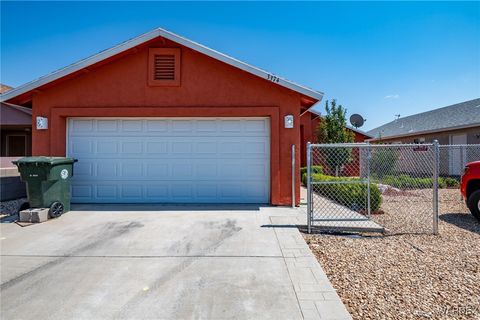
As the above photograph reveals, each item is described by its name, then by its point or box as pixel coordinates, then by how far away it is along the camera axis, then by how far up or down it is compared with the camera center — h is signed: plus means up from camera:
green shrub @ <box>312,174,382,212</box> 7.03 -0.93
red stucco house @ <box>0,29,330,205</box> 7.48 +0.93
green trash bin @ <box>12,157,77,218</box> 6.13 -0.46
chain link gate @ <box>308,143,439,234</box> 5.38 -1.17
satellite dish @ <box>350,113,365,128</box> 16.38 +2.44
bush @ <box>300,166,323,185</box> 12.49 -0.48
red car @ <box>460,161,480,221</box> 6.35 -0.63
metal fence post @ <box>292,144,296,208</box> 7.21 -0.46
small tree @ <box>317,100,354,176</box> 14.22 +1.77
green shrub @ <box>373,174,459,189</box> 10.55 -0.87
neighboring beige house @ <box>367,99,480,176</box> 14.39 +1.78
